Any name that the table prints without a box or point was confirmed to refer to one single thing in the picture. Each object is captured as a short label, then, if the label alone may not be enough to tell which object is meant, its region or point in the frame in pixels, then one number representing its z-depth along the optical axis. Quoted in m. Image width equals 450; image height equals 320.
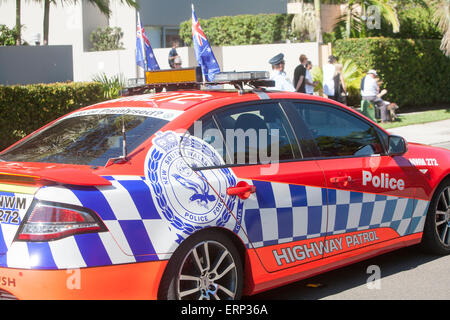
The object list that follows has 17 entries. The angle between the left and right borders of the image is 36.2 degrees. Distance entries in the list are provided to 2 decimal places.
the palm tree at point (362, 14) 22.84
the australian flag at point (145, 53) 8.58
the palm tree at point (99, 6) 19.25
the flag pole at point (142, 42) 9.36
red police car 3.64
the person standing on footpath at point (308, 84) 15.63
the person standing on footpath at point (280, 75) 13.35
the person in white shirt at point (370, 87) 17.59
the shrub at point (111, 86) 17.81
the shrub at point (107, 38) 25.12
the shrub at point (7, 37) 21.20
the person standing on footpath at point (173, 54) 20.97
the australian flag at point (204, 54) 9.14
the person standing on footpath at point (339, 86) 16.98
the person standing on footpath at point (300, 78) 15.48
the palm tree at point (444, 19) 22.34
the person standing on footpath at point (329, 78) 17.05
